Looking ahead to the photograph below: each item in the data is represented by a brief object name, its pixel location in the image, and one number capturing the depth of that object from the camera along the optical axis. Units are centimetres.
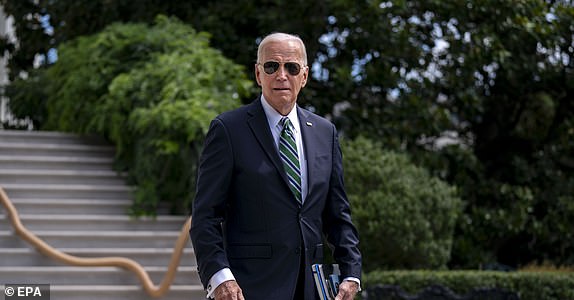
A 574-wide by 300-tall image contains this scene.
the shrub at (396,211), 994
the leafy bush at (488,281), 908
